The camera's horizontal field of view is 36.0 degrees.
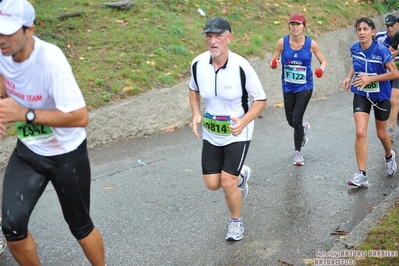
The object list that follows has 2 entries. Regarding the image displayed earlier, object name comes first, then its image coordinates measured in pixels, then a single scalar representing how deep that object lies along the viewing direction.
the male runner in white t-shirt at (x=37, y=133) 3.78
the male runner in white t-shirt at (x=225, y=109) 5.31
